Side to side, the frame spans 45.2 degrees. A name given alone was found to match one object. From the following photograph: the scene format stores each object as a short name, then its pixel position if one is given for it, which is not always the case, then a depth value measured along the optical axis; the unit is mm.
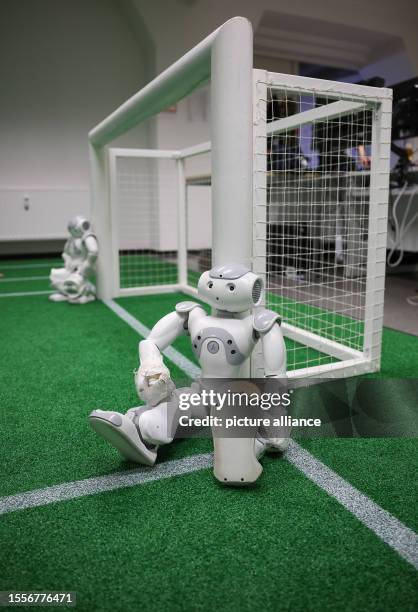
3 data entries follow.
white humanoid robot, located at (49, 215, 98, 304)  4270
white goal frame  1487
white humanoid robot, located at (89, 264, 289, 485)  1464
